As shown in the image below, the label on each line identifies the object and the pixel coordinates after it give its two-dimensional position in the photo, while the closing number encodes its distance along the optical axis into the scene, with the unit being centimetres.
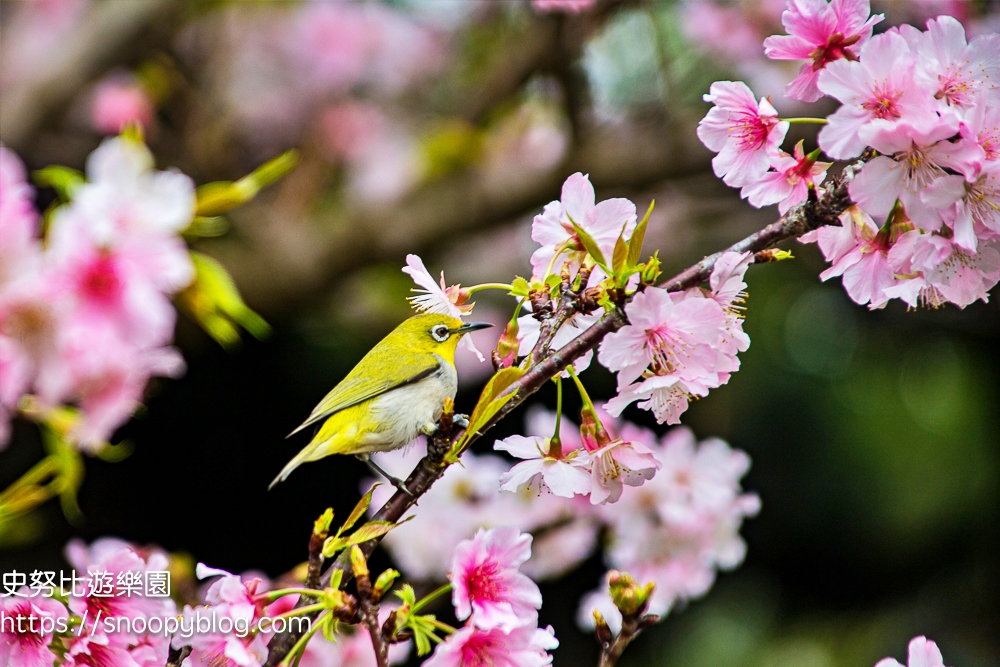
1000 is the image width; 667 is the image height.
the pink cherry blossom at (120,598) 276
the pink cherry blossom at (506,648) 274
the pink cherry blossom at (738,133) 276
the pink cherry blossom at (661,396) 275
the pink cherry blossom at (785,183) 276
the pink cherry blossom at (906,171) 272
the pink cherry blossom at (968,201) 273
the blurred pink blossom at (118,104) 484
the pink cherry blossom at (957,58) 274
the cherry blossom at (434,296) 275
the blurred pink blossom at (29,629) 275
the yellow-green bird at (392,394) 283
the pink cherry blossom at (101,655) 274
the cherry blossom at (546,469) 276
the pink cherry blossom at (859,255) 276
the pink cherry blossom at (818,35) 275
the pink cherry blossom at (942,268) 274
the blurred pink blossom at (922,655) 276
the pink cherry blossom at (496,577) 274
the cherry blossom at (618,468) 276
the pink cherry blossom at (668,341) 274
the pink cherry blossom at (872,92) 273
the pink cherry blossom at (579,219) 275
